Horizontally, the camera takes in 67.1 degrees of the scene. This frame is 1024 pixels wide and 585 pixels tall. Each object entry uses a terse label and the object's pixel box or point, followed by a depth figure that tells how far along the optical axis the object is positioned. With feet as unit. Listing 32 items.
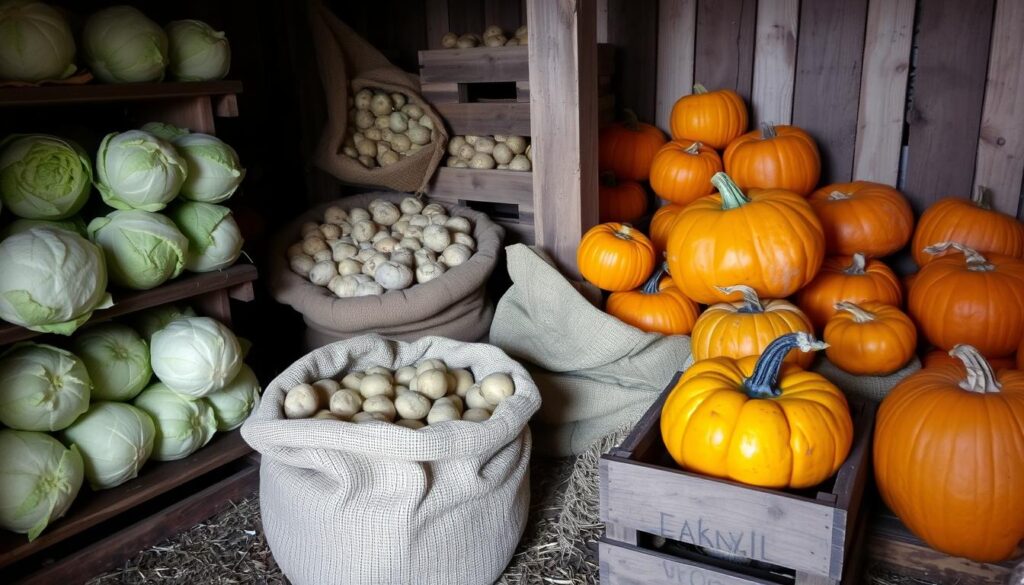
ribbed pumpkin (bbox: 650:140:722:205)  8.93
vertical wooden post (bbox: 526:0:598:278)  7.77
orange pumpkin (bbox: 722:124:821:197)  8.39
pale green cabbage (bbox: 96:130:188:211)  6.18
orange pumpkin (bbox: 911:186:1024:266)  7.50
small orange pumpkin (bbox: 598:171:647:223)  9.84
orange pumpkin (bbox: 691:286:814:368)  6.40
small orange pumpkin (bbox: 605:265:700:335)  7.98
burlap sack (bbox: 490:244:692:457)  7.49
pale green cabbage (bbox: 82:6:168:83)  6.29
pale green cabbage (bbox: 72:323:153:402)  6.44
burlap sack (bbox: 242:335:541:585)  5.41
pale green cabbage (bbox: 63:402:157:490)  6.22
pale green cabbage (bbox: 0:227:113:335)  5.42
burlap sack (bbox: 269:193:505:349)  8.14
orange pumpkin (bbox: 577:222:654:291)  7.88
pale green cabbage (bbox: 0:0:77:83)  5.66
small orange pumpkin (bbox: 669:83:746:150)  9.05
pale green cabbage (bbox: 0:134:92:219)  5.89
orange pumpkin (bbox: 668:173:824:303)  6.79
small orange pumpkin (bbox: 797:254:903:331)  7.28
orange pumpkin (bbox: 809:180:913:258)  7.84
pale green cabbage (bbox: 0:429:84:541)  5.70
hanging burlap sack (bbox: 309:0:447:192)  9.86
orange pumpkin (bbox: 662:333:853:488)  4.85
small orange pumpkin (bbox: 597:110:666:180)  9.82
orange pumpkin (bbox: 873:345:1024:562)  5.05
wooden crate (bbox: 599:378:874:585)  4.71
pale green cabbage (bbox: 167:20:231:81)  6.86
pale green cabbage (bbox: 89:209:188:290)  6.20
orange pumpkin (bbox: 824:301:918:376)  6.46
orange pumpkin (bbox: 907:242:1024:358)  6.59
